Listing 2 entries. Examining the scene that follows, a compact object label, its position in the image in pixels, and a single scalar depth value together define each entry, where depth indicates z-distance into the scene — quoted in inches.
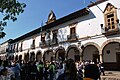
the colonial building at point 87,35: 354.5
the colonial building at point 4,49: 925.7
